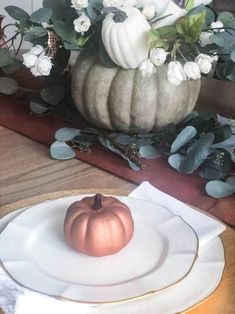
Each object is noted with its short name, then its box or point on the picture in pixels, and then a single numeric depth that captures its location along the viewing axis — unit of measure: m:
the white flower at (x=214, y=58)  0.89
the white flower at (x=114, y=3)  0.85
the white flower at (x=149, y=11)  0.84
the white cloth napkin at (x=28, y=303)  0.49
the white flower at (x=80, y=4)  0.88
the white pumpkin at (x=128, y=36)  0.85
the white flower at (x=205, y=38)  0.88
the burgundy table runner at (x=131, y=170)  0.77
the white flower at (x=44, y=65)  0.92
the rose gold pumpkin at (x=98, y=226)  0.55
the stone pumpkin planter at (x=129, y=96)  0.89
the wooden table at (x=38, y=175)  0.78
